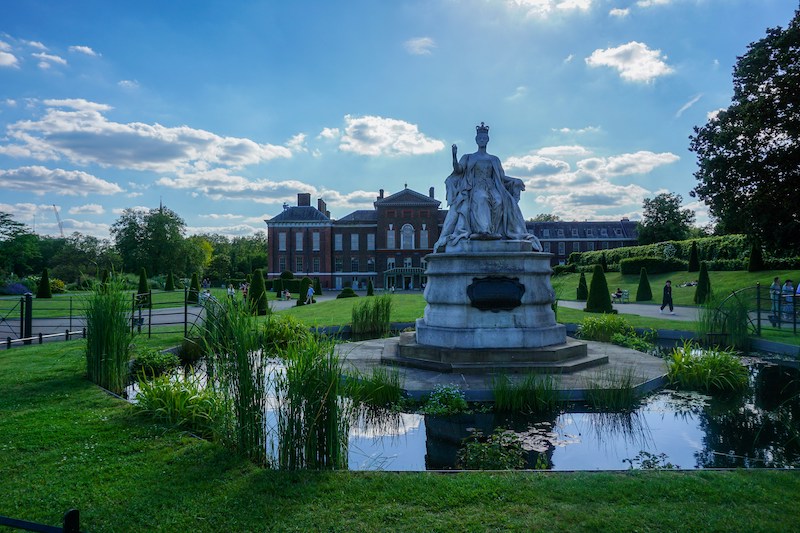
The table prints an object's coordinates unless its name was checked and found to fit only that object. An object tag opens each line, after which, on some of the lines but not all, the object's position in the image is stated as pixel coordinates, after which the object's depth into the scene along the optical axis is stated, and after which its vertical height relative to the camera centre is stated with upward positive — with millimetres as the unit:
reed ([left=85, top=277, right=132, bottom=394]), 6812 -914
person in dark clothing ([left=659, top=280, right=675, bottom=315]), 22906 -1122
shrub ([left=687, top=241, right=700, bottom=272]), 39469 +947
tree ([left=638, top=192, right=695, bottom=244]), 66250 +7249
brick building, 60812 +3990
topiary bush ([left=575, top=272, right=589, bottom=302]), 32528 -1256
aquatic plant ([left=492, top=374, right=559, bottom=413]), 6051 -1552
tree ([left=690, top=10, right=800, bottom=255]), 20375 +5597
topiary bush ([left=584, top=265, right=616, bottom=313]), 21141 -1053
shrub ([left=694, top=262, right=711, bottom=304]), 24444 -682
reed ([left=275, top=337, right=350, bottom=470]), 3990 -1173
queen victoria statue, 9289 +1381
